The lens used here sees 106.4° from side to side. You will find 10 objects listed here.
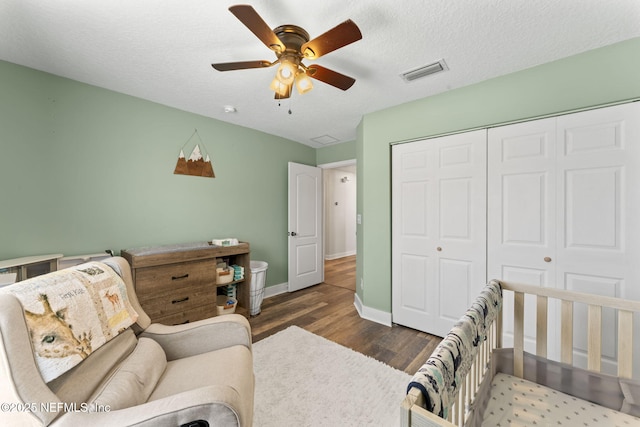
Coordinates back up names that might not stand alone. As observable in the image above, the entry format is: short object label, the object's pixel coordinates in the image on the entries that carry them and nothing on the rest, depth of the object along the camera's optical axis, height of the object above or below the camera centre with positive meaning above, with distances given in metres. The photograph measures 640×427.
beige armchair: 0.75 -0.64
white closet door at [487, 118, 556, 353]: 1.85 +0.04
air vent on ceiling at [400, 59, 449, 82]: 1.86 +1.15
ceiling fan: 1.17 +0.92
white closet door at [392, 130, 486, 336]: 2.18 -0.17
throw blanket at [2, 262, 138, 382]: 0.84 -0.42
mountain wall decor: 2.71 +0.55
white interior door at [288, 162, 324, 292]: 3.68 -0.24
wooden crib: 1.01 -0.74
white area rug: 1.46 -1.25
